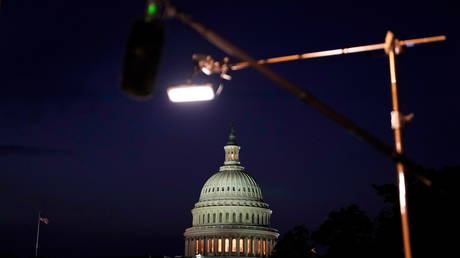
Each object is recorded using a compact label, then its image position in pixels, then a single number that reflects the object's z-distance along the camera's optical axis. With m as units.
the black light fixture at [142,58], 8.03
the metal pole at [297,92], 9.06
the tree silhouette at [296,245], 117.94
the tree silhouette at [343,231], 86.04
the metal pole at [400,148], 13.23
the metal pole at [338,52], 11.64
